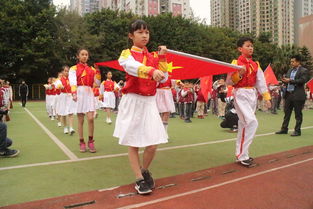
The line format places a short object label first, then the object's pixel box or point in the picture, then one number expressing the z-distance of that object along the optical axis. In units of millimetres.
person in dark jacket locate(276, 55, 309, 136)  8117
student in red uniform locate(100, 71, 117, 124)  13105
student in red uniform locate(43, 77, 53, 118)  13667
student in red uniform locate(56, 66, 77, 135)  9086
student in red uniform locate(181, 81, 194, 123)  12531
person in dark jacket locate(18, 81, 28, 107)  23422
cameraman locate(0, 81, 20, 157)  5554
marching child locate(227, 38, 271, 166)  5137
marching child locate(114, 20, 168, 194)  3787
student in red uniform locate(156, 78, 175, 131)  7262
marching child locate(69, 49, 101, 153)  6203
